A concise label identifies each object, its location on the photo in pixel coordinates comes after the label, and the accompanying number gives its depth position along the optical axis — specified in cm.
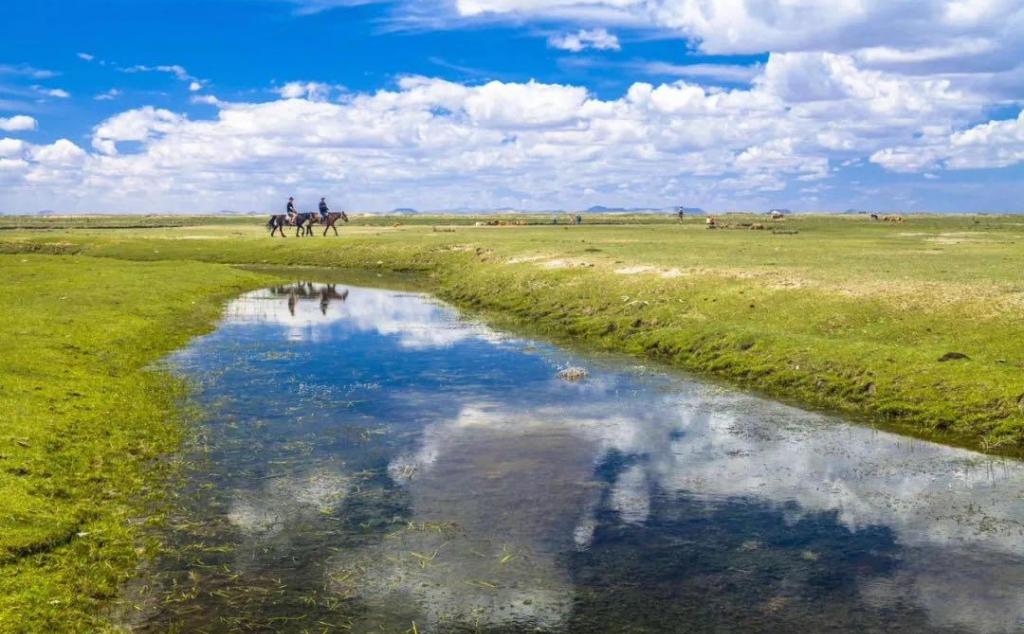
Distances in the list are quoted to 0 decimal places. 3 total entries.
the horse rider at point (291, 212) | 10839
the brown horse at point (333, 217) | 10866
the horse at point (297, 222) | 11267
